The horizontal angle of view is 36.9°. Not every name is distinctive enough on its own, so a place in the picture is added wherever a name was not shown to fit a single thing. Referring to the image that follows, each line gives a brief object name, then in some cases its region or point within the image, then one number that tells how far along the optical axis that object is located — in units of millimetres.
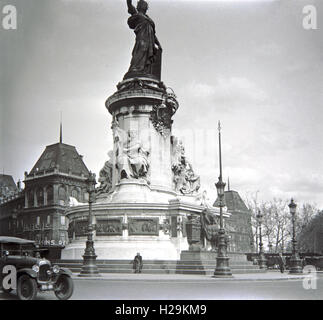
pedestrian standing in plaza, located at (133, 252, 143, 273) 28094
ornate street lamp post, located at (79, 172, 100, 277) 24892
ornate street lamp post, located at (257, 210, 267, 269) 36116
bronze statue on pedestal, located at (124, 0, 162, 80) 36906
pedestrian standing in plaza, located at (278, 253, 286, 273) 34581
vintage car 15195
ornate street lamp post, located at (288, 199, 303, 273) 31467
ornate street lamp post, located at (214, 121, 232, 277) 24656
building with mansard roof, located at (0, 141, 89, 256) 81938
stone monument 30906
